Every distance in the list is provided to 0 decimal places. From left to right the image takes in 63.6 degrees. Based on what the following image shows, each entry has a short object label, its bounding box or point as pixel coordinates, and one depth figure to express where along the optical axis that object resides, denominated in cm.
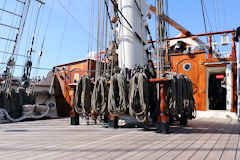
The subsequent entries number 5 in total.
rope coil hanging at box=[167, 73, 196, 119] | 357
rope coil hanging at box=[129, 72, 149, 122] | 340
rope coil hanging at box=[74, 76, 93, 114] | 417
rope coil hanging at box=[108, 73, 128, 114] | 362
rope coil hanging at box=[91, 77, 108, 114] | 392
